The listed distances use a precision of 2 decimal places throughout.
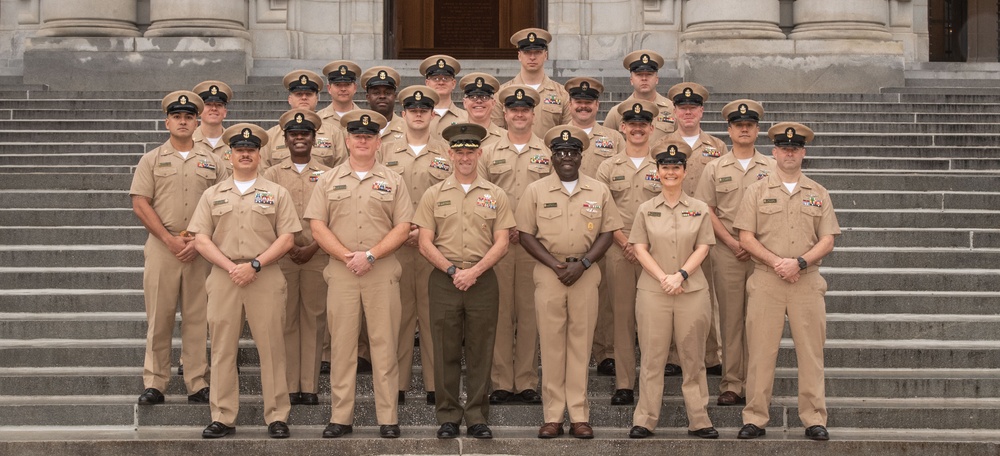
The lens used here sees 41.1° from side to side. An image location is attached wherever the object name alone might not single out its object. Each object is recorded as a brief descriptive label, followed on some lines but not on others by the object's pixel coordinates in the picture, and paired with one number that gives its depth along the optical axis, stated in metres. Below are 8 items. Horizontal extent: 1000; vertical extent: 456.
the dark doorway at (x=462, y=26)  21.09
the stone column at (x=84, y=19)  16.17
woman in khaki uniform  8.48
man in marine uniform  8.53
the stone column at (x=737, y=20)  16.12
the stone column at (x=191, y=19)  16.08
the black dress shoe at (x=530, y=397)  8.97
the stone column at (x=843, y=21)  16.09
